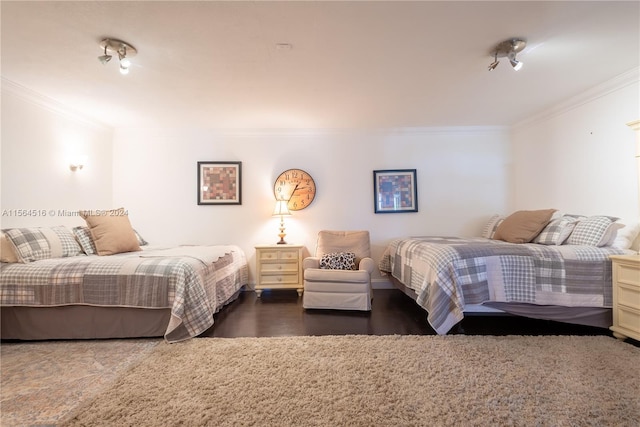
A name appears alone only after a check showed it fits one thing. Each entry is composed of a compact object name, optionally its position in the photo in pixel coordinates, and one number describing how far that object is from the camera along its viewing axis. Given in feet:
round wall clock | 12.84
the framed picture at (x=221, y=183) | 12.78
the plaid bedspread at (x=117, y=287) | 6.99
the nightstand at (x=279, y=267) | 11.44
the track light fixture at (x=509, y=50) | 6.48
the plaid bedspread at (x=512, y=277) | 7.12
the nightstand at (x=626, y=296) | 6.43
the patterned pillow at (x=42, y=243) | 7.38
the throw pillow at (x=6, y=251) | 7.20
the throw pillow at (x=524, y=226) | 9.16
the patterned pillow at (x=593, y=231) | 7.68
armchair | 9.19
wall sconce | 10.39
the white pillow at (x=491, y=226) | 11.49
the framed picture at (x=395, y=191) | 12.92
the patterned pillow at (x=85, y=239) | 8.89
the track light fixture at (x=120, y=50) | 6.31
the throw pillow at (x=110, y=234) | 8.96
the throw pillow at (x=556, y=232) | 8.46
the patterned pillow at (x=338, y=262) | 10.27
